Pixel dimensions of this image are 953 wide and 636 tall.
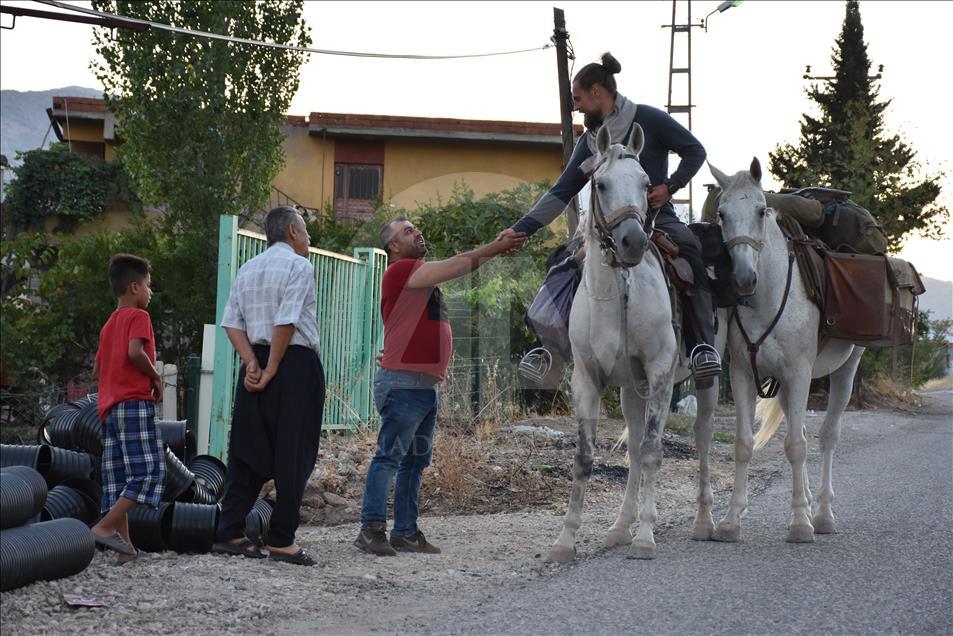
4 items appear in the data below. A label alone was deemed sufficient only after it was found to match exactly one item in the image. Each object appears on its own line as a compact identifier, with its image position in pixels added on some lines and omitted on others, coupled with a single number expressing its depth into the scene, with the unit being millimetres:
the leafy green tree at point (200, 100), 25859
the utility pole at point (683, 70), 33125
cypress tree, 31531
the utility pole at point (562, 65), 19531
